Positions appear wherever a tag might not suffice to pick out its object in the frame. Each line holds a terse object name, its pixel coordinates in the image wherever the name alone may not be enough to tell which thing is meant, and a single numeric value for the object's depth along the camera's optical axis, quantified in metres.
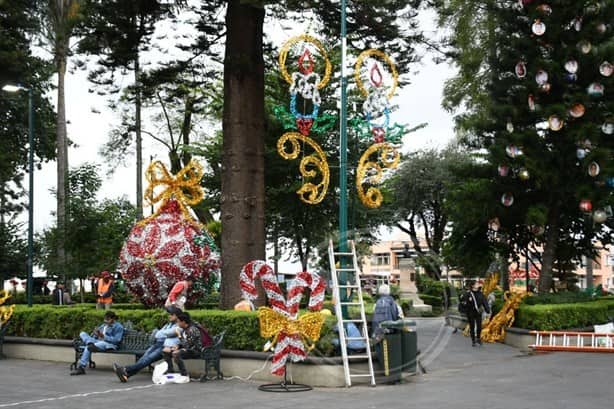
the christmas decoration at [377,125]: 15.46
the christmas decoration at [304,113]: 15.29
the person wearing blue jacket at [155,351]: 14.05
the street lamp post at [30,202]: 23.97
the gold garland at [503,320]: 20.86
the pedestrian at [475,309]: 20.42
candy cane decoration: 13.05
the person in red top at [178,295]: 15.21
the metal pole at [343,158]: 14.98
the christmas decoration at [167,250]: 18.27
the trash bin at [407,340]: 13.53
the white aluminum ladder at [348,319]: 13.12
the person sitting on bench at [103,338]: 15.52
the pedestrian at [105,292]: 21.34
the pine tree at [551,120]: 22.94
